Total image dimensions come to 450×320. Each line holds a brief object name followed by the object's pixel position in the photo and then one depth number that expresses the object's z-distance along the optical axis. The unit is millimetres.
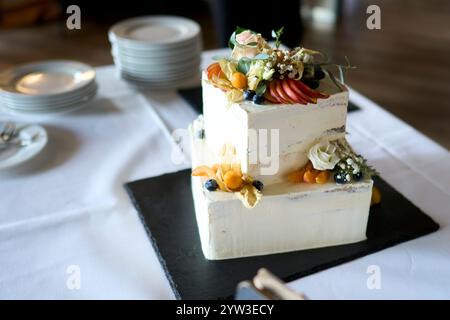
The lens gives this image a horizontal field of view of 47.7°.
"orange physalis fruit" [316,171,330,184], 847
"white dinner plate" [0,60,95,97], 1355
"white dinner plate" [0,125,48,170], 1101
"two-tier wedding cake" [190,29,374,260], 805
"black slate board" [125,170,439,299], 815
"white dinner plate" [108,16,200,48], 1425
